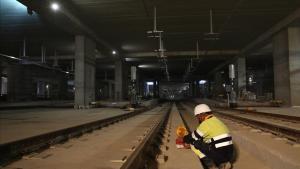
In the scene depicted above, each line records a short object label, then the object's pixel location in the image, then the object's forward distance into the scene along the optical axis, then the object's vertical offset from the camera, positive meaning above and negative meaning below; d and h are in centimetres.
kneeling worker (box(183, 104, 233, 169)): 510 -74
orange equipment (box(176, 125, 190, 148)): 752 -106
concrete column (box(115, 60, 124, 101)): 3878 +192
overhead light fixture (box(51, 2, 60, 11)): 1855 +523
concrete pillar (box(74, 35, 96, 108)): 2548 +198
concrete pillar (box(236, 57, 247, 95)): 3706 +241
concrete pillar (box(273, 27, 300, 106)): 2284 +208
